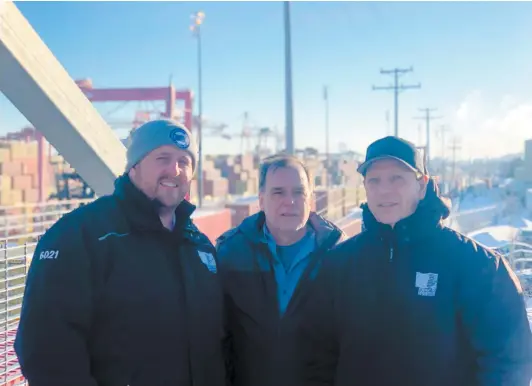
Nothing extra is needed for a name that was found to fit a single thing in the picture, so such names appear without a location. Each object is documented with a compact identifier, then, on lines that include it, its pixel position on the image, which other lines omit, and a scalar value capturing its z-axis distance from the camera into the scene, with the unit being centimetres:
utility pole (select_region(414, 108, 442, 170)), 5156
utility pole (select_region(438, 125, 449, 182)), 7294
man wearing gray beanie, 162
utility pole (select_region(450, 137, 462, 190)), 7553
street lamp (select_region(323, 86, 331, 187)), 4703
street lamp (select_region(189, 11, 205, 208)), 2238
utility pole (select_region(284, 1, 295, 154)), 828
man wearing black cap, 176
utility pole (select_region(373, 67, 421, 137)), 3541
